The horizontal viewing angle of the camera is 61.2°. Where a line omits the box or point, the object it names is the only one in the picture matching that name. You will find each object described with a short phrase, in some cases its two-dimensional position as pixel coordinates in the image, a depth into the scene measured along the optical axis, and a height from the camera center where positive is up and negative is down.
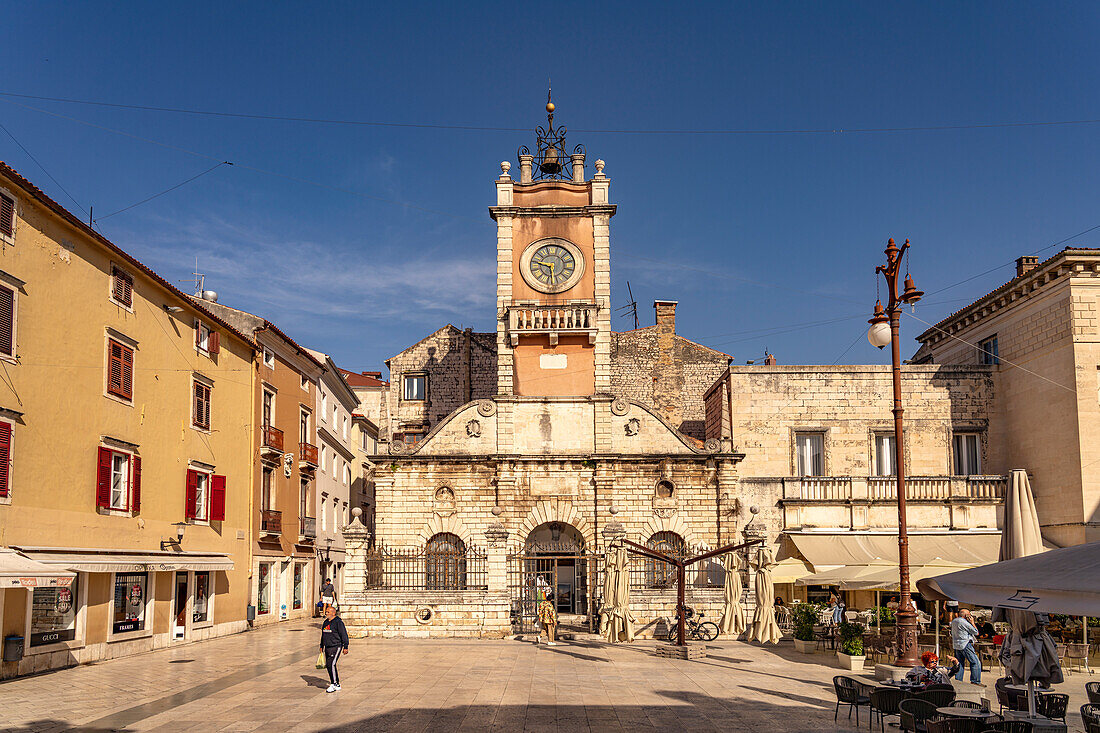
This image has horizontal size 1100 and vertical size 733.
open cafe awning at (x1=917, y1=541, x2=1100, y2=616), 10.12 -1.27
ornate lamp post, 16.39 +1.77
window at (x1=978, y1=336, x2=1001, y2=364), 33.76 +4.52
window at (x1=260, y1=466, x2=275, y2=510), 31.21 -0.34
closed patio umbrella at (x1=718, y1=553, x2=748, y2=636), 23.33 -3.21
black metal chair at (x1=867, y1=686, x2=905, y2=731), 12.28 -2.92
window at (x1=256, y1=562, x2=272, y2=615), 31.45 -3.76
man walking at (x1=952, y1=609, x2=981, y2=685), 17.53 -3.16
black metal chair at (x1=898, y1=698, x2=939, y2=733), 11.36 -2.88
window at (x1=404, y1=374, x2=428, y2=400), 46.00 +4.50
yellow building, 18.08 +0.65
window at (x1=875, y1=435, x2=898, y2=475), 33.19 +0.74
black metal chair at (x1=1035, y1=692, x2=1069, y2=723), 11.83 -2.92
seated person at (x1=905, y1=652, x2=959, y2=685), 12.89 -2.77
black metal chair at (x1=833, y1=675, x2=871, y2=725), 12.95 -3.01
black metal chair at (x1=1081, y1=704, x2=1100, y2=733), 10.33 -2.73
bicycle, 25.38 -4.15
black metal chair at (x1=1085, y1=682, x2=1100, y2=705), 12.48 -2.95
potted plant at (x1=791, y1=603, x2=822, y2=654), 22.78 -3.71
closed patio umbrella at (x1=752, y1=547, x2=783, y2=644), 22.36 -3.17
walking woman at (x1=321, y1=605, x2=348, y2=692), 16.23 -2.88
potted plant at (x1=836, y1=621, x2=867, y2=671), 19.12 -3.54
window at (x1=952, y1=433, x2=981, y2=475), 33.28 +0.80
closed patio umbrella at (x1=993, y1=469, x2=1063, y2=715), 12.34 -2.34
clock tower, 32.91 +7.03
